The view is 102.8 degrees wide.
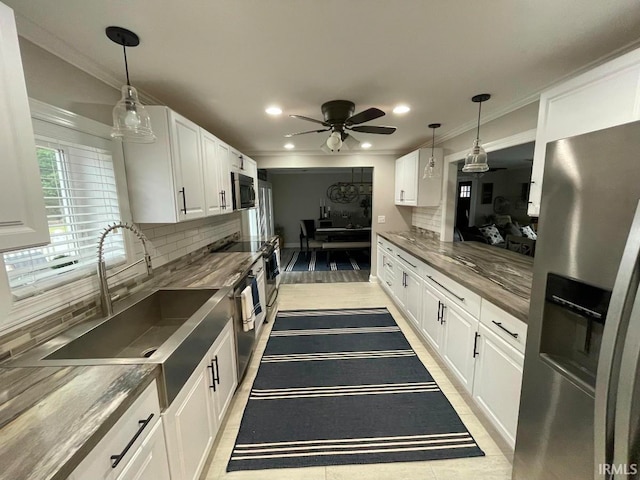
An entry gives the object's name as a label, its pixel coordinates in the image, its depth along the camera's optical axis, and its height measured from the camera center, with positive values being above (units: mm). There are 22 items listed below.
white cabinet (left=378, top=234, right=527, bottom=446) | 1419 -977
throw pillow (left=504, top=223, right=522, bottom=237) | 4646 -516
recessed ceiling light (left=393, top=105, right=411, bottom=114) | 2324 +876
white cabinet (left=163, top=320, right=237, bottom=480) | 1116 -1062
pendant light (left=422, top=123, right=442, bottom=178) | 2945 +409
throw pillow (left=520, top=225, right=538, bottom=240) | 4390 -531
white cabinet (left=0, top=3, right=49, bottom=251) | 745 +159
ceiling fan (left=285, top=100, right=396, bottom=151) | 2107 +700
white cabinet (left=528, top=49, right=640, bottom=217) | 1225 +524
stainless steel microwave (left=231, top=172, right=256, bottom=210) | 3010 +189
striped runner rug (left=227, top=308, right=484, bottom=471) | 1566 -1494
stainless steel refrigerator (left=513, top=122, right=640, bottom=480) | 695 -393
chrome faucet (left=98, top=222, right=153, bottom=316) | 1399 -405
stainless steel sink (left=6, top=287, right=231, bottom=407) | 1060 -669
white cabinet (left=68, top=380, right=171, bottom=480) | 717 -762
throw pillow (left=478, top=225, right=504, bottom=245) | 4270 -550
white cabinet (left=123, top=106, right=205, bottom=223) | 1742 +236
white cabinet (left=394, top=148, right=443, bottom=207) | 3488 +298
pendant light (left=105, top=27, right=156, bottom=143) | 1298 +492
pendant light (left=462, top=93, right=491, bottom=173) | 2188 +377
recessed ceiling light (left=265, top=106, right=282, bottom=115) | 2318 +876
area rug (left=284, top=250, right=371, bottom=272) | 5754 -1403
